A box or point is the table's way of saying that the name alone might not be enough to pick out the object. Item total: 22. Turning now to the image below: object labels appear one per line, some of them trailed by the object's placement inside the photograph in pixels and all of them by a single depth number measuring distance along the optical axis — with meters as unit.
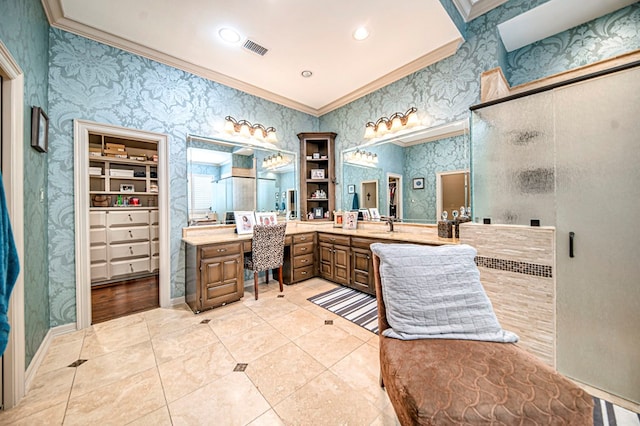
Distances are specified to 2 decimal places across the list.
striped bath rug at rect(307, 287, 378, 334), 2.41
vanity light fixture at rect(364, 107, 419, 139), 3.01
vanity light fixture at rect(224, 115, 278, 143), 3.30
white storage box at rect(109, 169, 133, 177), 3.97
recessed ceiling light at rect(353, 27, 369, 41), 2.38
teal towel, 0.99
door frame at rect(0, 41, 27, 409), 1.41
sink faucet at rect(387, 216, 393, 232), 3.25
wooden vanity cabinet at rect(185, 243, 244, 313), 2.58
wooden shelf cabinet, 4.11
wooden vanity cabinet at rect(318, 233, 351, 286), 3.24
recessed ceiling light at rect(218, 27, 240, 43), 2.38
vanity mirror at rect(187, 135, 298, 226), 3.04
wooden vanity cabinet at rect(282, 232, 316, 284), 3.46
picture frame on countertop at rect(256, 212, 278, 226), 3.56
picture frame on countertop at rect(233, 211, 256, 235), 3.30
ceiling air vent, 2.56
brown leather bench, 0.81
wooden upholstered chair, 2.92
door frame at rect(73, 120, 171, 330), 2.30
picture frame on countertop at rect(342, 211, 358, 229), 3.67
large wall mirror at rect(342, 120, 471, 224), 2.69
